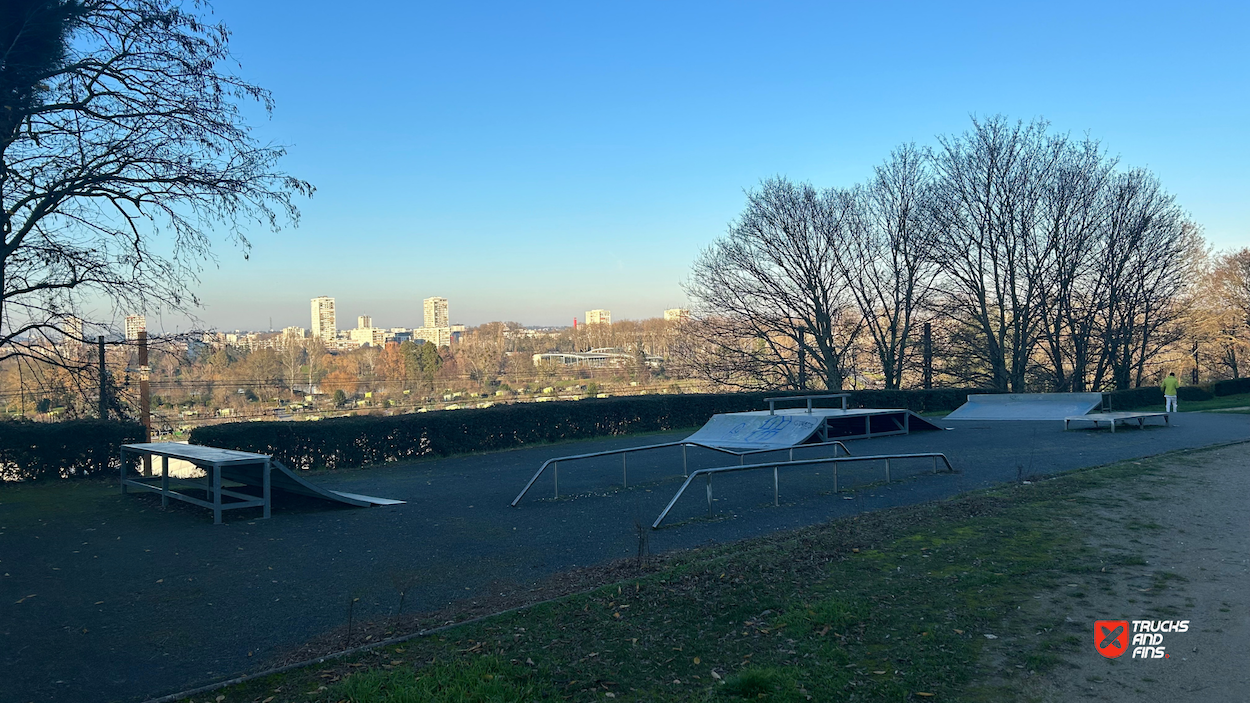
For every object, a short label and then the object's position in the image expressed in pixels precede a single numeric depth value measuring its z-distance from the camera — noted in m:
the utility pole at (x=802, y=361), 34.09
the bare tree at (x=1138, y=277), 34.50
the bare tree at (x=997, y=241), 32.84
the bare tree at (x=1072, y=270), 33.22
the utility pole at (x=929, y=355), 34.50
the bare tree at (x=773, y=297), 33.69
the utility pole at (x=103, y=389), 13.09
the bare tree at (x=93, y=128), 11.45
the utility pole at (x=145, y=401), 13.64
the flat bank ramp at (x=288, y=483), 10.02
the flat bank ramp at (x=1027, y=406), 21.83
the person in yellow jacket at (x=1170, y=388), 23.70
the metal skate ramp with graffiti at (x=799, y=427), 15.49
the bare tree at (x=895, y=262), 33.69
